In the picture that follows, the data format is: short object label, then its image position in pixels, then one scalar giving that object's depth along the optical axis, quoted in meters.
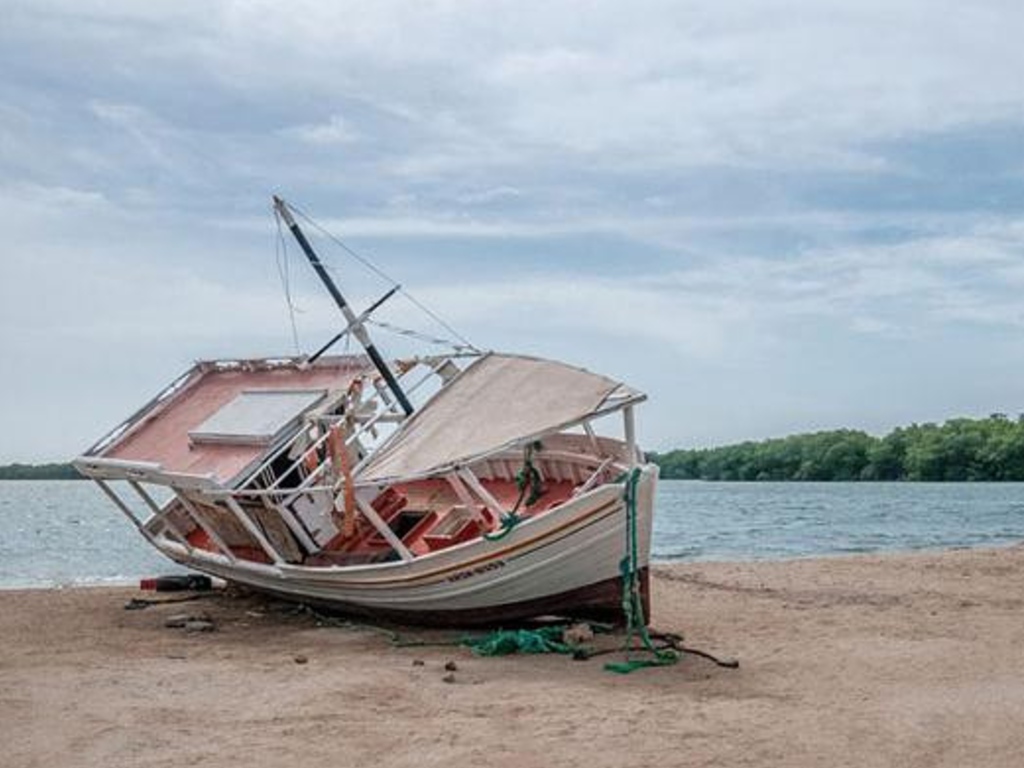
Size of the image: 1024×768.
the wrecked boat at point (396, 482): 12.00
